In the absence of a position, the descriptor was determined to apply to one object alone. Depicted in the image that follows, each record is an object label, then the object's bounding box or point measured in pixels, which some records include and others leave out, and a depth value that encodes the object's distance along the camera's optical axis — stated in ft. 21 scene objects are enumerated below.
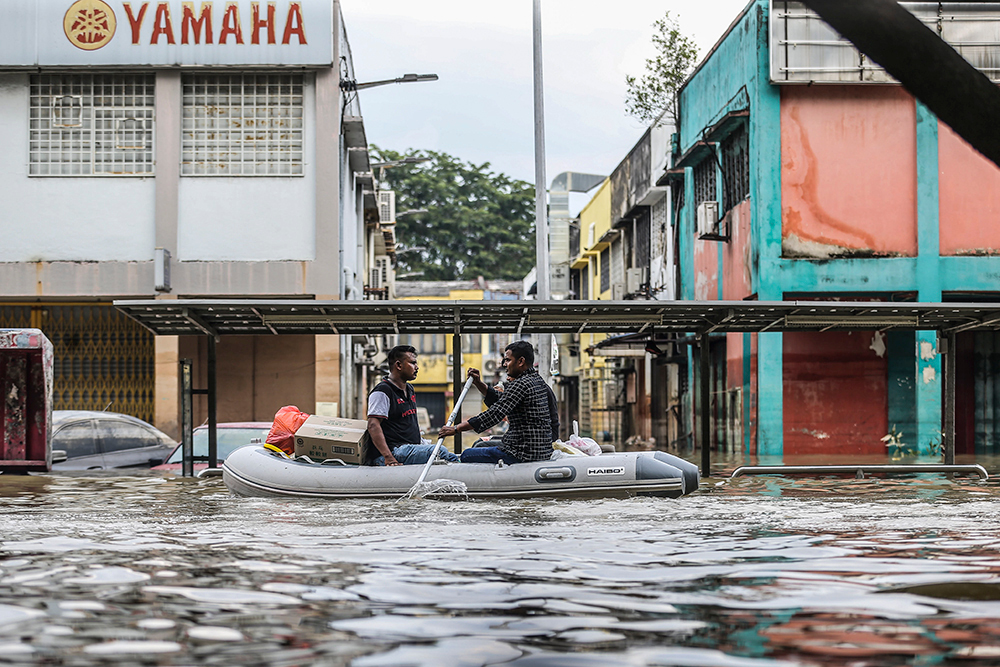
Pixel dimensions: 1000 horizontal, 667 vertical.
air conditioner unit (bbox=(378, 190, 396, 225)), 136.26
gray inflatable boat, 38.29
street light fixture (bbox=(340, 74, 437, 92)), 82.84
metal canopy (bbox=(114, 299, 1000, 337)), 45.34
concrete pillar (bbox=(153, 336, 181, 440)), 80.43
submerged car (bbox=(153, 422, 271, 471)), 54.90
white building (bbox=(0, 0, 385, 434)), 77.30
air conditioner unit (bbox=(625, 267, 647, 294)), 108.17
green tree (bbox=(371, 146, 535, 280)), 200.85
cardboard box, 39.63
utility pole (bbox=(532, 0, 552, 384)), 72.33
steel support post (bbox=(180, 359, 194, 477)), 50.69
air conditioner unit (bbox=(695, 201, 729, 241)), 79.56
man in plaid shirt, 38.47
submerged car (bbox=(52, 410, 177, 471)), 58.75
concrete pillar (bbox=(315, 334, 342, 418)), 81.76
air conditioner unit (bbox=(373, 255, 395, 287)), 143.29
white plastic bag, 43.03
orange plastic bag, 41.73
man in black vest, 39.40
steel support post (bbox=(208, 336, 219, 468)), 50.62
